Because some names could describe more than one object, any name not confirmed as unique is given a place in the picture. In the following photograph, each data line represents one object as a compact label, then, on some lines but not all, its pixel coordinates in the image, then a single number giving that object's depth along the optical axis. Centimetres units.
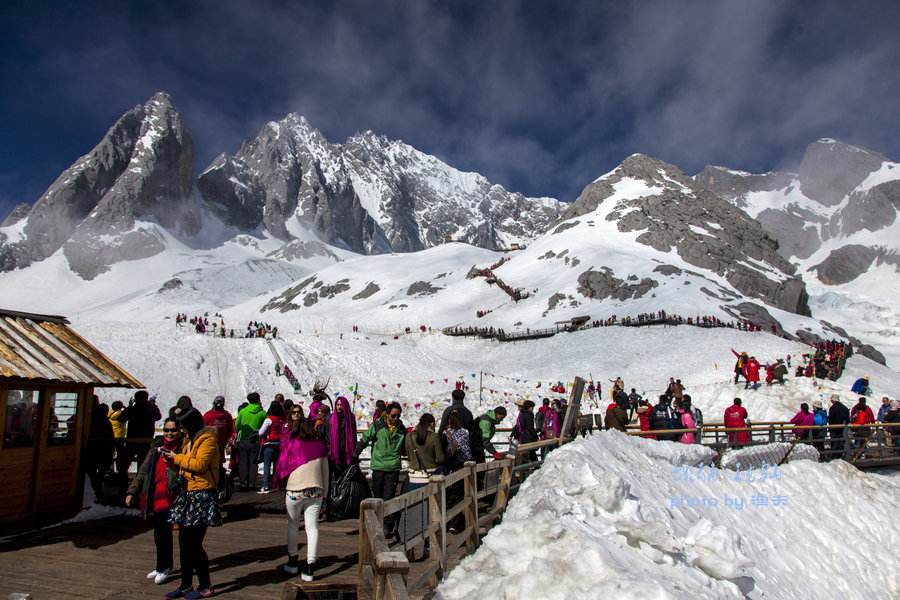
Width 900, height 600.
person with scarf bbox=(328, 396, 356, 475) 864
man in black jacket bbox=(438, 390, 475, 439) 878
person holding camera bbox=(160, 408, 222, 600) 576
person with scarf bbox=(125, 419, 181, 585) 609
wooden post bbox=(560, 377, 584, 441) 985
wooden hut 826
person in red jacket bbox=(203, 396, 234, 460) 982
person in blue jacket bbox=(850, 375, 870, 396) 2303
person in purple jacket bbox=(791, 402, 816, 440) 1580
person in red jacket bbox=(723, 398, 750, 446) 1522
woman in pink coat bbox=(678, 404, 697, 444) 1409
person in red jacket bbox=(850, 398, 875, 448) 1630
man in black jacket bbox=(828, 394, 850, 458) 1603
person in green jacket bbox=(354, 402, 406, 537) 806
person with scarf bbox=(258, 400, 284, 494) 1096
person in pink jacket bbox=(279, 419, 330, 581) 659
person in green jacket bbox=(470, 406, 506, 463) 900
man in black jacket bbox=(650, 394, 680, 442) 1435
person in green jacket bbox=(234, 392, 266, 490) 1140
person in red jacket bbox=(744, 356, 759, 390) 2512
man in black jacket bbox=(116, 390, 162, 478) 1064
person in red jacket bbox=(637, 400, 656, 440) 1452
